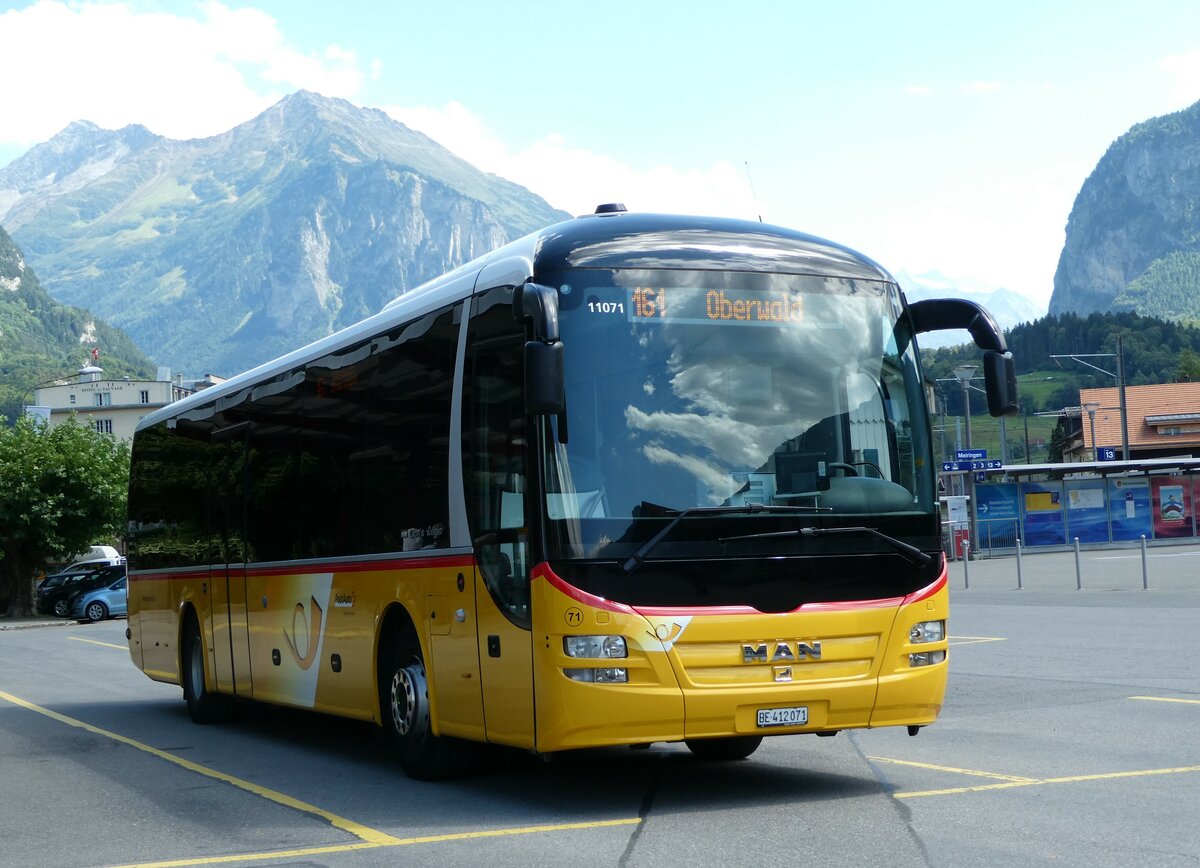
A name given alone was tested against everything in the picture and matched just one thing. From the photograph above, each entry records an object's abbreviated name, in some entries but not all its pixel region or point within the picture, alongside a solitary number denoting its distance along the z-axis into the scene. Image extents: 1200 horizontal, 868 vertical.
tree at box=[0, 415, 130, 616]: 51.91
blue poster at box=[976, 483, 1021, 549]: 50.53
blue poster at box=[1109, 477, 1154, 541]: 51.12
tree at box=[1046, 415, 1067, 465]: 129.31
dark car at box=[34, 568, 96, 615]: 52.03
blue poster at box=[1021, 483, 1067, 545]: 50.72
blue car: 47.22
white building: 139.25
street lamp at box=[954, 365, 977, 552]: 48.22
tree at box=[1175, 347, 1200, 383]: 126.19
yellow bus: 7.92
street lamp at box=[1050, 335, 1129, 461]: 60.39
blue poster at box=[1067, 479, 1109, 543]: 50.81
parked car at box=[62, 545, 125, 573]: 58.03
